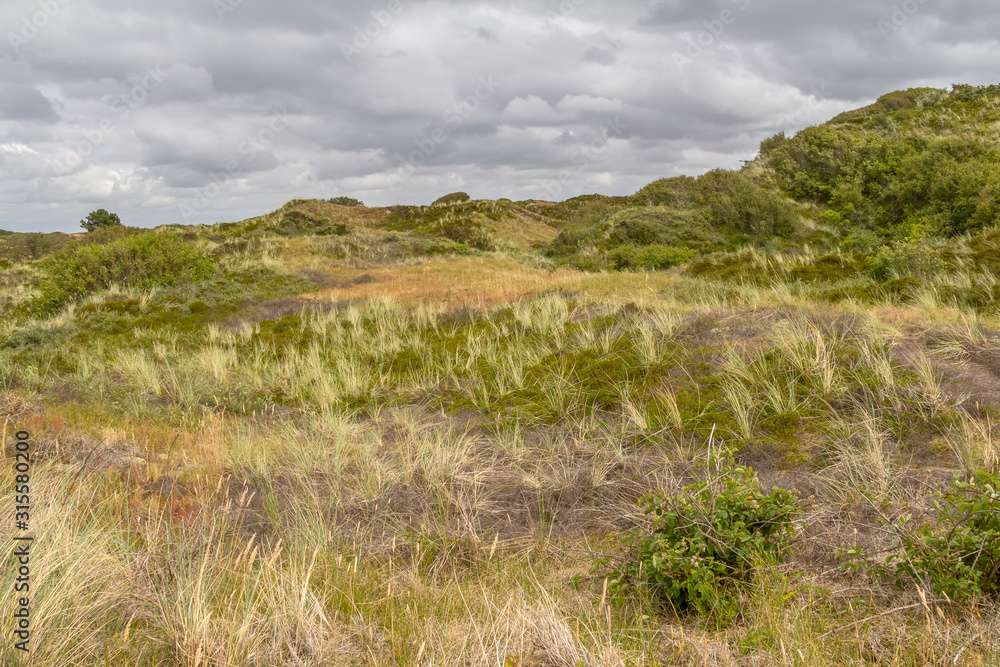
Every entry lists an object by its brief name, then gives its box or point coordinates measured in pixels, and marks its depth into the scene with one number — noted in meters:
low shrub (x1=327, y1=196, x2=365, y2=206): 53.01
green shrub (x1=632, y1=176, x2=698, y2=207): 26.78
